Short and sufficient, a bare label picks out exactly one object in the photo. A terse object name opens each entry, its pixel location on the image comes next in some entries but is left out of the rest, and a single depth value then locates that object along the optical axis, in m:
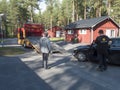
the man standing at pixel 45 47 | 4.87
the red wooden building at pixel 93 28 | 14.90
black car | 5.23
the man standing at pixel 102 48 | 4.59
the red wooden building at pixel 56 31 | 28.17
